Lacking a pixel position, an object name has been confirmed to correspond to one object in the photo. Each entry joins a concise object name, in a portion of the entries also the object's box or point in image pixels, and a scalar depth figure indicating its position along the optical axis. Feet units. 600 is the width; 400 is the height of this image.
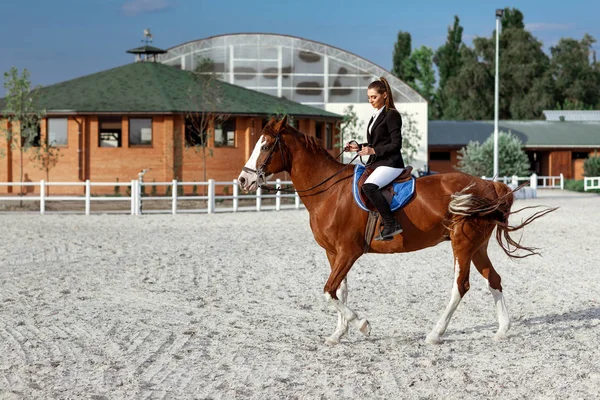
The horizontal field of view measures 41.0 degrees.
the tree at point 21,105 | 104.99
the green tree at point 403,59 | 297.12
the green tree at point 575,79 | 273.54
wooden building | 123.65
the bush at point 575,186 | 148.55
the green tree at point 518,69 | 251.39
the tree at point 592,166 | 162.20
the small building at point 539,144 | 185.06
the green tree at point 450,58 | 285.02
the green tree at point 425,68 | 297.12
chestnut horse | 25.59
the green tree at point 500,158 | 154.81
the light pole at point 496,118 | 118.93
